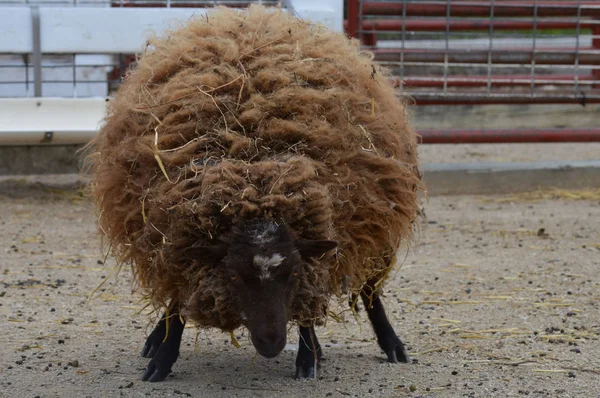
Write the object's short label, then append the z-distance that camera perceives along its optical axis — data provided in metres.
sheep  7.79
